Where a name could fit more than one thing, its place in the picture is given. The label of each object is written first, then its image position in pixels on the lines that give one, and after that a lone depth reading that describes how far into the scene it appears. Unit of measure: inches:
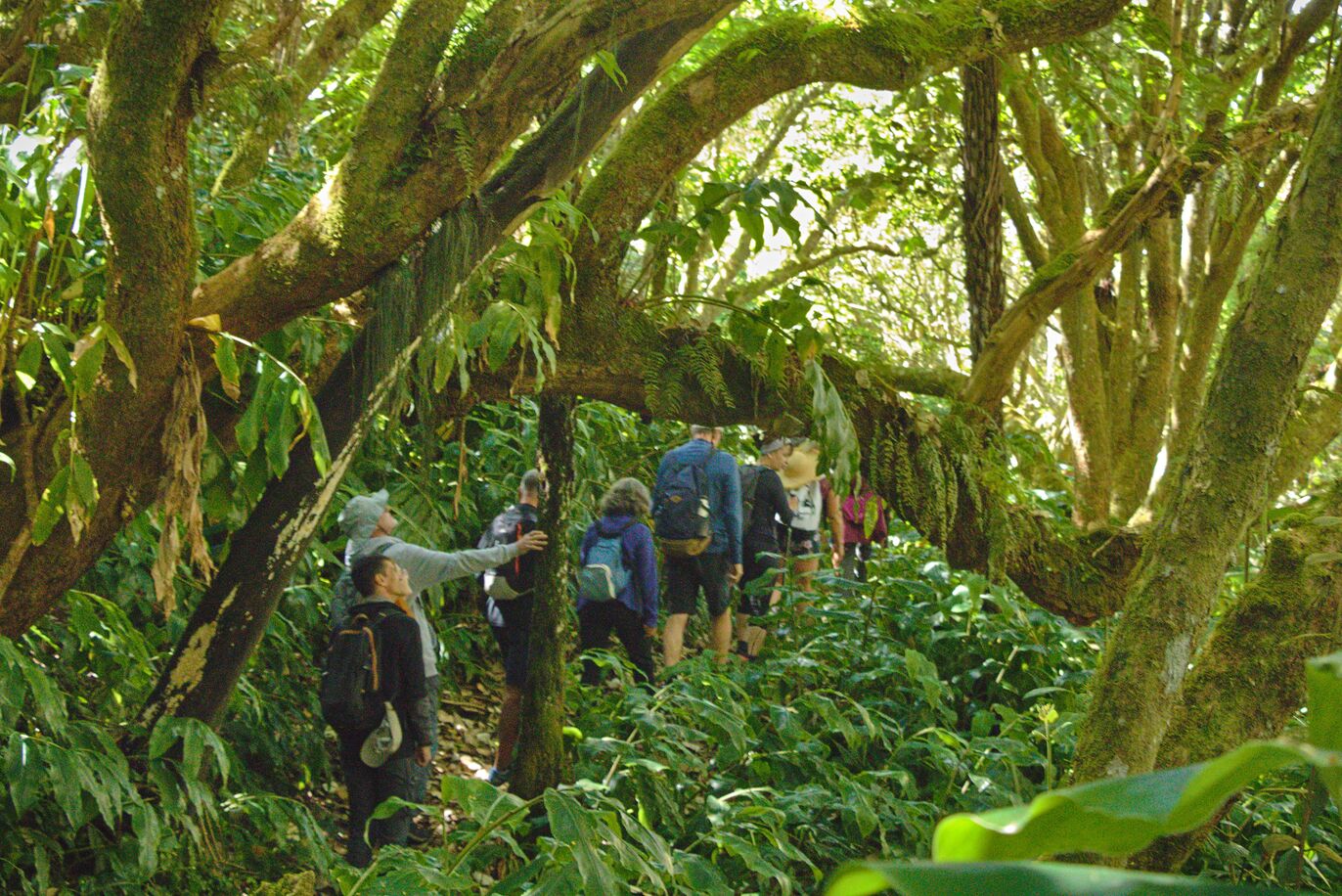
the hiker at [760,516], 339.9
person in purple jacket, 289.1
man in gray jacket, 242.2
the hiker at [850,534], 366.9
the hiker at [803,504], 354.3
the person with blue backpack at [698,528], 310.3
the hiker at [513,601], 265.3
